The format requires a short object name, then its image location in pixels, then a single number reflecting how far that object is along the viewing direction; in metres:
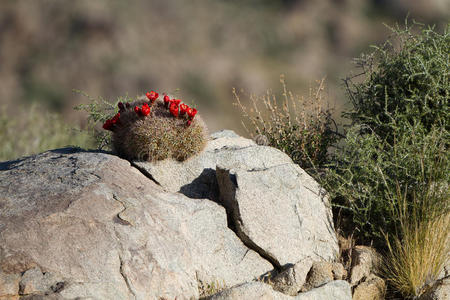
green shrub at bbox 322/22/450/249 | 12.22
